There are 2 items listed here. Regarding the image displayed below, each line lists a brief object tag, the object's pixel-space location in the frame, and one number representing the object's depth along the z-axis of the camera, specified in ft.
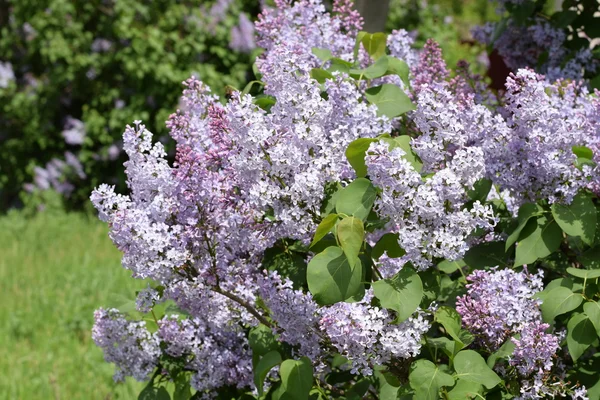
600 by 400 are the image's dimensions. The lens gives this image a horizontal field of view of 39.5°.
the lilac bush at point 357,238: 6.57
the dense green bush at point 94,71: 24.76
